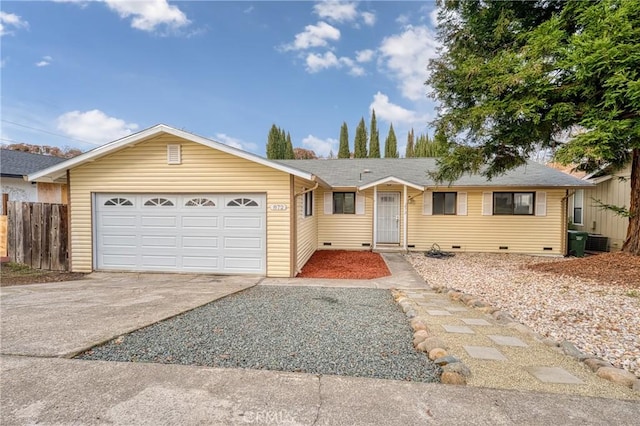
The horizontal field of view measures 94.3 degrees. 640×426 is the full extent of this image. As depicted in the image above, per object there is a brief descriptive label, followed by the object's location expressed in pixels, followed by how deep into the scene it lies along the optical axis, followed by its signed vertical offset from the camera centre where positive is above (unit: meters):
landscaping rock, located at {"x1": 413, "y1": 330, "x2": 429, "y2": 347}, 3.57 -1.56
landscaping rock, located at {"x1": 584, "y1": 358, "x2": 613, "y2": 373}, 2.95 -1.55
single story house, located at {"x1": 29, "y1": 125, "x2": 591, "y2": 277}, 7.48 +0.08
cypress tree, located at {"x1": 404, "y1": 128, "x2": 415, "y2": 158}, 32.25 +7.50
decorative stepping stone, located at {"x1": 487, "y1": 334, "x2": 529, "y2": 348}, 3.60 -1.62
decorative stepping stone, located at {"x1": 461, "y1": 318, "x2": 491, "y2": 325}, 4.35 -1.65
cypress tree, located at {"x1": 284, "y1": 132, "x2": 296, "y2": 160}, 29.28 +6.11
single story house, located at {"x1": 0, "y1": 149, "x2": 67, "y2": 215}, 12.62 +1.07
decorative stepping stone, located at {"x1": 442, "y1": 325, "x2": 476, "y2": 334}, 3.98 -1.62
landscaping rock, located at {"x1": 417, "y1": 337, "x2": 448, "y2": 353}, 3.34 -1.53
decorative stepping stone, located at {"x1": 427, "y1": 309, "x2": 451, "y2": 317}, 4.67 -1.65
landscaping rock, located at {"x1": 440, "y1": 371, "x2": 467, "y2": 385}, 2.70 -1.54
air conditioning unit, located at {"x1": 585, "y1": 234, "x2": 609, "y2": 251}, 11.84 -1.30
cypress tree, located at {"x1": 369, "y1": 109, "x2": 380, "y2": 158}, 29.66 +7.05
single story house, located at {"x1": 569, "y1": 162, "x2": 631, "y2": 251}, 11.32 +0.03
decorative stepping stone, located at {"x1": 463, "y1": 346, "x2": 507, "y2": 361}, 3.23 -1.60
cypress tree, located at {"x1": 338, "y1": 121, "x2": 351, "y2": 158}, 30.39 +6.94
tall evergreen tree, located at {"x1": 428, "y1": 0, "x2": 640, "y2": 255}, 6.67 +3.28
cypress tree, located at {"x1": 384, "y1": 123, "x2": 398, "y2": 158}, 29.67 +6.57
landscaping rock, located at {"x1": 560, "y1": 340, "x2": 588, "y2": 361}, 3.22 -1.58
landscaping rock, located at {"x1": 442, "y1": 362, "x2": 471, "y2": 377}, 2.81 -1.52
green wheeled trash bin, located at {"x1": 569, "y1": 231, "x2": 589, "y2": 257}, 11.12 -1.21
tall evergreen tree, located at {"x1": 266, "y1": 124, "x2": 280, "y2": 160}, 28.20 +6.41
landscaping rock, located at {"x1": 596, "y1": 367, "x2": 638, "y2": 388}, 2.68 -1.53
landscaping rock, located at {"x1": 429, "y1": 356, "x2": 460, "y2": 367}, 3.01 -1.54
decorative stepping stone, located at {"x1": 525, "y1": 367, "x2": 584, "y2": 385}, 2.74 -1.58
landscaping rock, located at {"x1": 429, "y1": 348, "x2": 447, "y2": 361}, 3.16 -1.54
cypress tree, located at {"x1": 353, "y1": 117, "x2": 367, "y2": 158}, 29.81 +7.00
